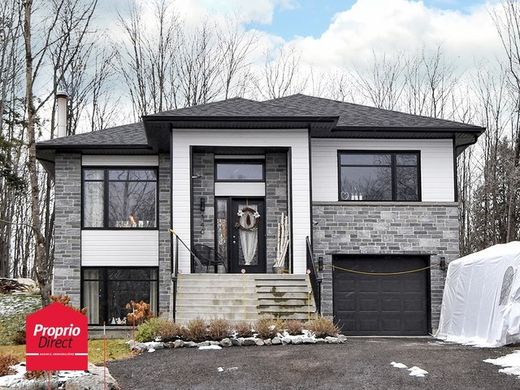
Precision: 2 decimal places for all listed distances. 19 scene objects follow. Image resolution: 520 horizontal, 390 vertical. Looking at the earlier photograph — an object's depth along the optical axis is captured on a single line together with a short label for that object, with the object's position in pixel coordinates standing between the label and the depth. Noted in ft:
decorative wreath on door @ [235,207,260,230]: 60.80
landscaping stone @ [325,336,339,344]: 44.98
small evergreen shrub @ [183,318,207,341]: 43.93
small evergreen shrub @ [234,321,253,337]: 44.25
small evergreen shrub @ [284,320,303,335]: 45.19
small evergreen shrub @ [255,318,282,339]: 44.37
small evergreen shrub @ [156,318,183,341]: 43.83
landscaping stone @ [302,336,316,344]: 44.32
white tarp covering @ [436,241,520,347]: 46.03
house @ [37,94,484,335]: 58.49
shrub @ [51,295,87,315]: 55.90
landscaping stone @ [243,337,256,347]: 43.47
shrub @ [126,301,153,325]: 51.75
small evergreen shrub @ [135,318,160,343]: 44.42
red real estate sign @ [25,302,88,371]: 24.82
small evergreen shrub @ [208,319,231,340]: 43.96
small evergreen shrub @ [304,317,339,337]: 45.60
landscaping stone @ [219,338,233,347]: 43.11
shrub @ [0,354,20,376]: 32.24
